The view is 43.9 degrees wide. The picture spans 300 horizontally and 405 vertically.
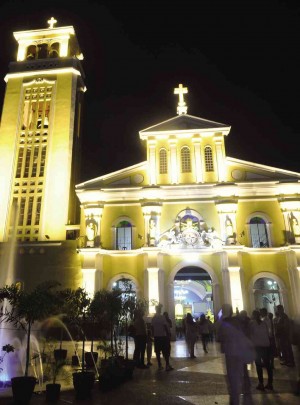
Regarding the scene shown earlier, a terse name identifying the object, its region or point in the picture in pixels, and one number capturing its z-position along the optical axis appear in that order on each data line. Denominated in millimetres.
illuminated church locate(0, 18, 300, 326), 24328
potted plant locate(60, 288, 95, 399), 10859
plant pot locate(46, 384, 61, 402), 8391
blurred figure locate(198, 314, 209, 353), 17641
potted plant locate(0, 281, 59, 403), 8039
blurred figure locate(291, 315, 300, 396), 8828
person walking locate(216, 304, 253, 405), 7254
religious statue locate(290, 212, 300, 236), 24578
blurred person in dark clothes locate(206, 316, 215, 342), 21861
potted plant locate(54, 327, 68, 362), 14086
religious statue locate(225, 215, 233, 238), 24612
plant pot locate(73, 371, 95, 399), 8539
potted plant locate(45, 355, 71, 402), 8391
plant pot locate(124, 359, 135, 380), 10516
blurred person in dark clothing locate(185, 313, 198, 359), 14734
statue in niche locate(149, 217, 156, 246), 24670
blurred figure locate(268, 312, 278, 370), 13417
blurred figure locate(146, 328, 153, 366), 13456
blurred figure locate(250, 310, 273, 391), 9072
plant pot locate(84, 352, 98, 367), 12664
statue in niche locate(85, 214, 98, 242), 25375
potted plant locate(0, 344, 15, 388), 8862
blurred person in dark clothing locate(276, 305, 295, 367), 12852
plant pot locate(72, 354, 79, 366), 13922
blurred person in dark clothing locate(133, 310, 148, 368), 12680
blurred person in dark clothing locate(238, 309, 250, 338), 10094
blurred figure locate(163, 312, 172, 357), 12516
